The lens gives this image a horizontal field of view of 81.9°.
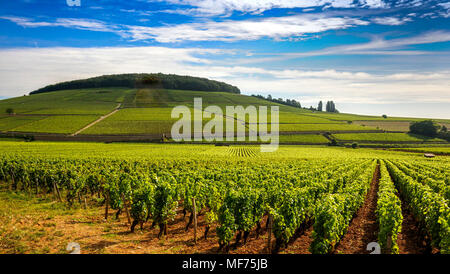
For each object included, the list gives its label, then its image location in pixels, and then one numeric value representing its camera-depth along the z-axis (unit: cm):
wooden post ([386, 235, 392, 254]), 1088
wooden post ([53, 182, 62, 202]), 2097
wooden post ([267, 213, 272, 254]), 1156
